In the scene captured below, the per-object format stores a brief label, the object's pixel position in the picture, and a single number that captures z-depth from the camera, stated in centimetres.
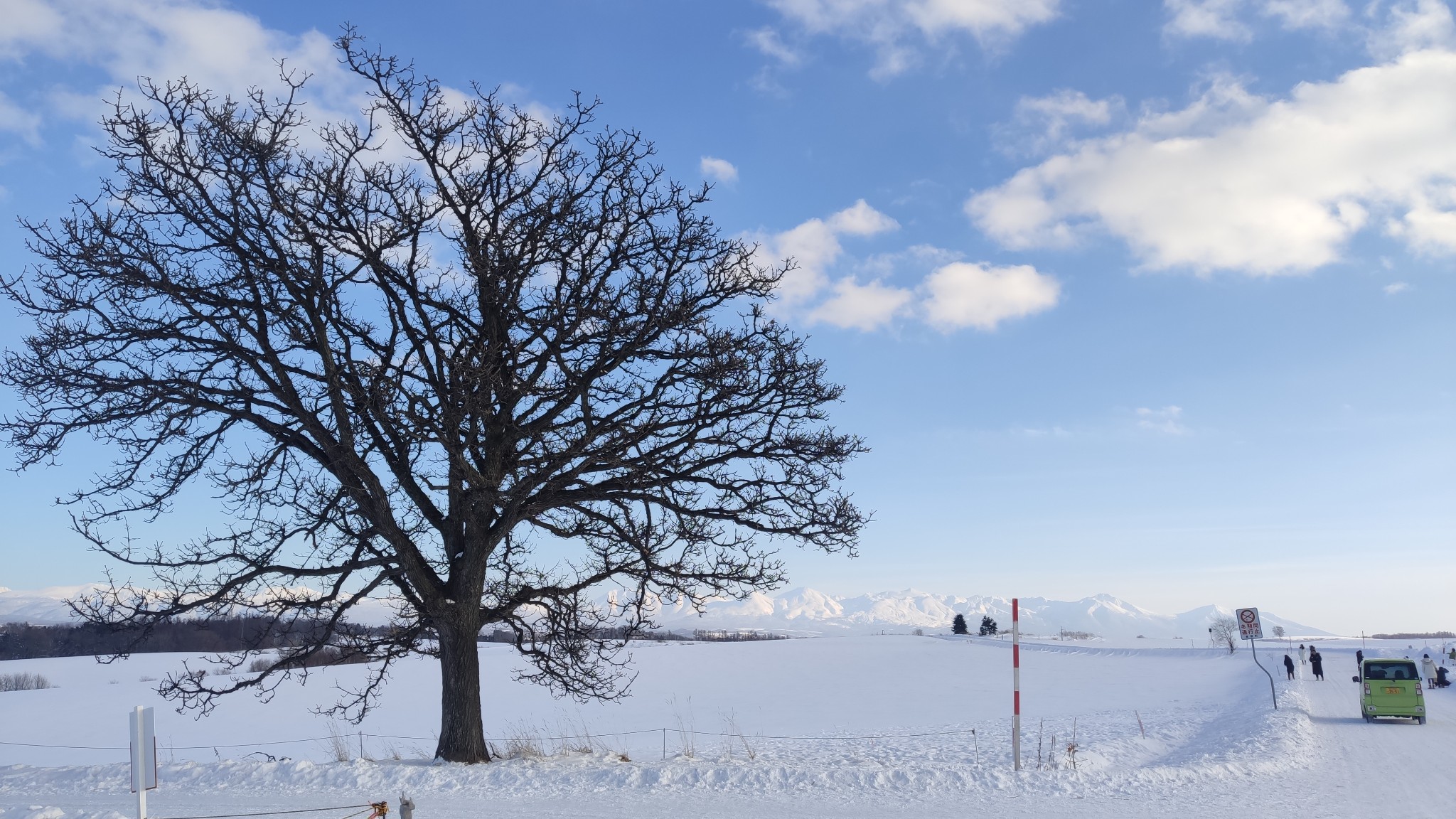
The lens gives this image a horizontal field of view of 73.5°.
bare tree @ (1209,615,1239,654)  9069
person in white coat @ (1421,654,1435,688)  3741
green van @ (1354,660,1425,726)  2375
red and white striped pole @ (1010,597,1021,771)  1301
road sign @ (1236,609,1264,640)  3000
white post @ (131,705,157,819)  802
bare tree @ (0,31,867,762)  1331
